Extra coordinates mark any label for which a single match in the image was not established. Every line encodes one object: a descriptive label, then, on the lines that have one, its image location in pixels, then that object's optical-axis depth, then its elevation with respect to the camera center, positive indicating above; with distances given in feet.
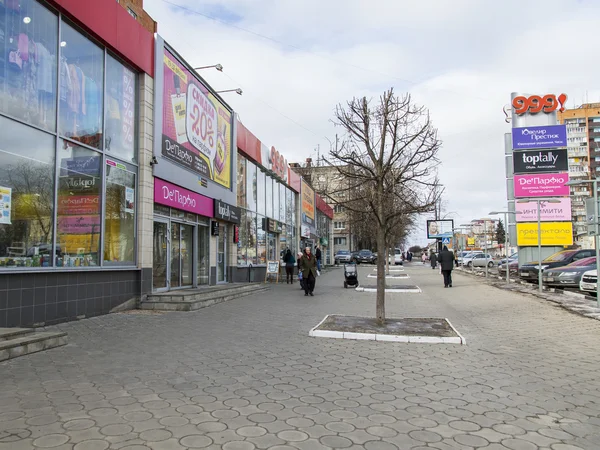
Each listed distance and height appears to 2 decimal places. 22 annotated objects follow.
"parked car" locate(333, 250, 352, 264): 164.66 -2.80
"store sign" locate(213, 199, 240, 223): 54.29 +5.00
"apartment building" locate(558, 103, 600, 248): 346.74 +86.00
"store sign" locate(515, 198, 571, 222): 89.86 +7.75
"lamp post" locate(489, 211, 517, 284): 68.76 +4.73
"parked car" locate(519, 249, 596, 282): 71.31 -2.20
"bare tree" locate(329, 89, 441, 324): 30.58 +6.72
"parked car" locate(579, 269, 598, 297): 51.25 -3.81
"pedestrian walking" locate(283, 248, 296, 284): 68.44 -1.72
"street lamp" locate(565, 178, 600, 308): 38.11 +2.83
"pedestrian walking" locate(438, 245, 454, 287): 65.67 -1.80
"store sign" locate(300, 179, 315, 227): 107.96 +11.77
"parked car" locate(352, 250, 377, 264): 168.86 -2.57
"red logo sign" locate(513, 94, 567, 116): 93.50 +30.57
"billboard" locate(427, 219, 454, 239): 140.73 +6.81
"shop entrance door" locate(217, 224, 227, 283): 58.13 -0.51
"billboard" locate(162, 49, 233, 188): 43.39 +13.76
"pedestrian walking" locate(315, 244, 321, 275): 87.52 -1.32
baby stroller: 63.57 -3.77
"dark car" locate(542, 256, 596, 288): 60.08 -3.38
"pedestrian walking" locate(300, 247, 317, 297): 51.66 -2.26
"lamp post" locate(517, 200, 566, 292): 79.82 +9.45
